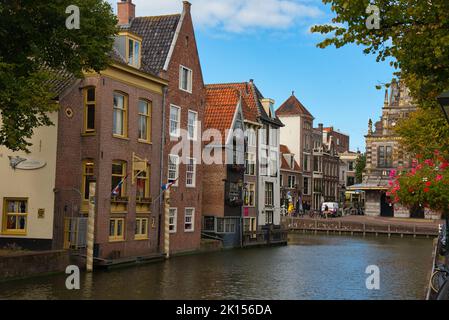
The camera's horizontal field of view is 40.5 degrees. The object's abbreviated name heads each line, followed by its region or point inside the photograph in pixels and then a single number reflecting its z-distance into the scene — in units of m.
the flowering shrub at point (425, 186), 22.19
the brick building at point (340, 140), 134.25
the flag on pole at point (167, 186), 34.69
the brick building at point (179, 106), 37.28
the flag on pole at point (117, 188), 29.67
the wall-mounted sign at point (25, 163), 29.78
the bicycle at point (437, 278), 16.80
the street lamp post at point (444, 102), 9.91
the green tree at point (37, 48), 20.45
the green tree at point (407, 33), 16.25
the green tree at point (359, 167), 121.44
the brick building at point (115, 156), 29.84
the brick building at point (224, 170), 45.50
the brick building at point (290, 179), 91.75
